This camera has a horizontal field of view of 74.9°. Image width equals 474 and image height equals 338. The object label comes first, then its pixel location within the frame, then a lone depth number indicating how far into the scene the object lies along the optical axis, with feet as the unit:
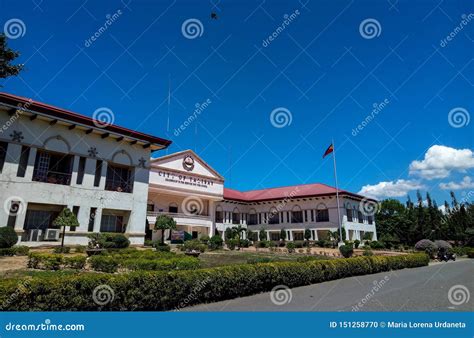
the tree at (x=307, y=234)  123.68
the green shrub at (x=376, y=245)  119.55
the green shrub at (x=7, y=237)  50.76
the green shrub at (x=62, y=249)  53.91
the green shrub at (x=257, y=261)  40.04
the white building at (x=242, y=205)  103.35
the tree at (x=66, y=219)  55.17
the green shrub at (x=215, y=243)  85.45
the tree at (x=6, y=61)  43.92
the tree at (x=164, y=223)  80.23
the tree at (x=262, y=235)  126.96
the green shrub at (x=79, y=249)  56.60
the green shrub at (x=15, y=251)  46.34
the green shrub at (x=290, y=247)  90.93
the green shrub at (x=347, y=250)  73.00
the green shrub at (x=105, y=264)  35.78
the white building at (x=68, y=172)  61.21
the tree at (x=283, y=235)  129.08
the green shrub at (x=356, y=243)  114.75
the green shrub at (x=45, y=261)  36.55
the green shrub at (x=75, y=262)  37.56
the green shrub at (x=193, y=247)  68.07
